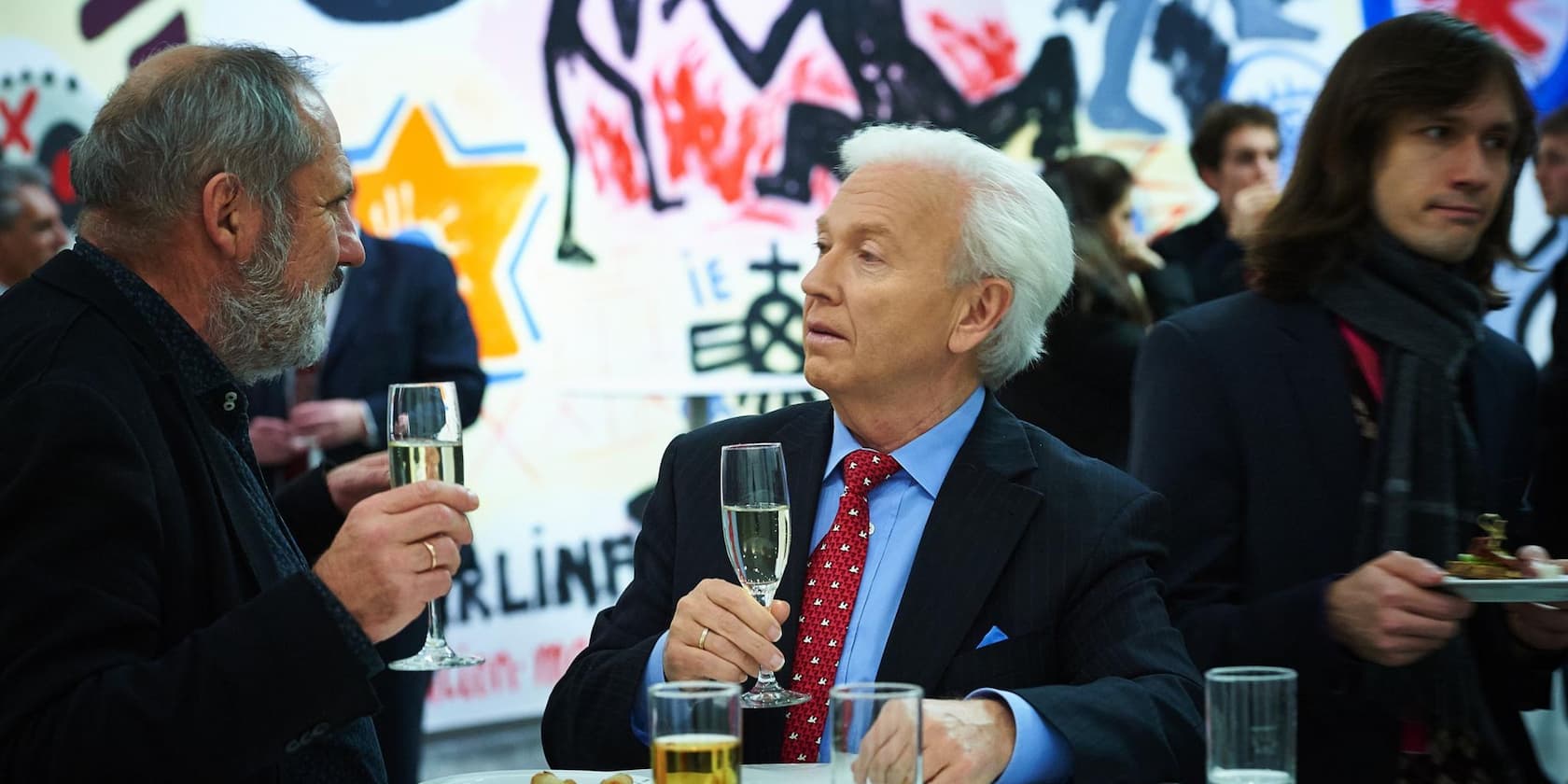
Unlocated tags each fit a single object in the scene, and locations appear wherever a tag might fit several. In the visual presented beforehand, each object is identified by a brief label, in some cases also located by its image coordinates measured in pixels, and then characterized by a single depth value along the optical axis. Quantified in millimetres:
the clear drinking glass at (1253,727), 1657
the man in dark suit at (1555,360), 3771
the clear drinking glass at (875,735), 1574
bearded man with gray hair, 1758
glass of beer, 1551
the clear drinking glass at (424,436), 2018
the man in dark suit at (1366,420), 2523
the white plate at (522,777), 1961
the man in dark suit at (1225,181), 4879
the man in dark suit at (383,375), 4141
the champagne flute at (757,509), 2094
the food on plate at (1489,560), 2254
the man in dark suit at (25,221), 4664
